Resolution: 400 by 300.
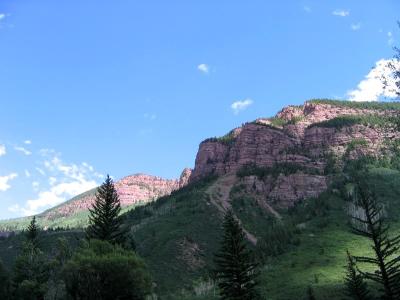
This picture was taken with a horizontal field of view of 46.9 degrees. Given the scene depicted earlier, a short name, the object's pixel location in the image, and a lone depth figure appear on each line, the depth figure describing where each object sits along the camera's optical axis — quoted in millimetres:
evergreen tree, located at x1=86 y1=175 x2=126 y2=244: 66256
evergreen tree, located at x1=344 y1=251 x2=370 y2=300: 50884
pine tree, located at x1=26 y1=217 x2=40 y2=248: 80812
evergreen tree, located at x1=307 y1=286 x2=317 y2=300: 90694
